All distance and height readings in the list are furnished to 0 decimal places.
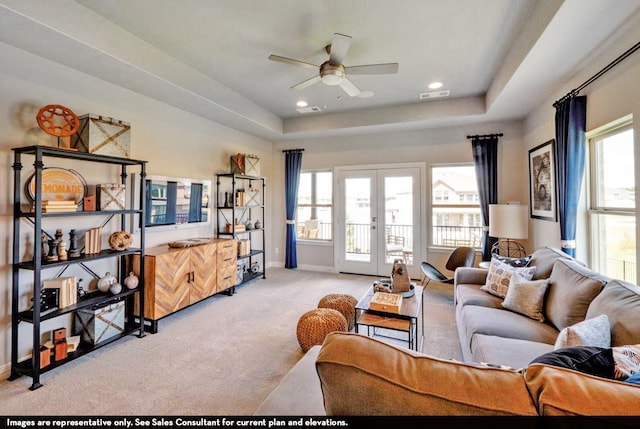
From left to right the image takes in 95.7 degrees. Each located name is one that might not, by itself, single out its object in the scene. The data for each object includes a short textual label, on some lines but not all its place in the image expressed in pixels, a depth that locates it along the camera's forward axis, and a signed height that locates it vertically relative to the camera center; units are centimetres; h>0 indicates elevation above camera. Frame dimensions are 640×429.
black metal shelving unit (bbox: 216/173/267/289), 470 +11
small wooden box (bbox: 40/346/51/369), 233 -113
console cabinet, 310 -69
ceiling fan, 260 +144
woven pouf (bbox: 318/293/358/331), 301 -92
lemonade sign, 252 +30
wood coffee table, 229 -83
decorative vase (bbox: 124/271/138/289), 299 -66
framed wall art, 347 +48
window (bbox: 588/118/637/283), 238 +16
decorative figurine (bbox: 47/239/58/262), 242 -27
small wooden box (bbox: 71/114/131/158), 262 +77
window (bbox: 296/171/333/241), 588 +25
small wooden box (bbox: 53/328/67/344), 247 -101
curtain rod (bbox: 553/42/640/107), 211 +123
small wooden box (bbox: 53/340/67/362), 242 -112
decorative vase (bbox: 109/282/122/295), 279 -69
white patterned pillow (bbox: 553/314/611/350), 135 -55
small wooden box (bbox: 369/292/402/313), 241 -73
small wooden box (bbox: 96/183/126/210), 280 +21
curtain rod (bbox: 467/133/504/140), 464 +134
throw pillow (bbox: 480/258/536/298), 264 -56
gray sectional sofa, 69 -44
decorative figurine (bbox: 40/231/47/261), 254 -23
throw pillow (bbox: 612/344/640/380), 97 -50
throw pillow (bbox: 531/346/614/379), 100 -50
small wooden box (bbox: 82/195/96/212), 272 +14
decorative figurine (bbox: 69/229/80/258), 257 -25
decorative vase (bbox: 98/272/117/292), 283 -64
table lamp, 369 -3
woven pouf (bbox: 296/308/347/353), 253 -96
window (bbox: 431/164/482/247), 493 +20
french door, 521 +0
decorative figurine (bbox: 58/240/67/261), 246 -29
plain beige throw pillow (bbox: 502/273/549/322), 227 -64
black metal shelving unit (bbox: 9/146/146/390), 221 -38
